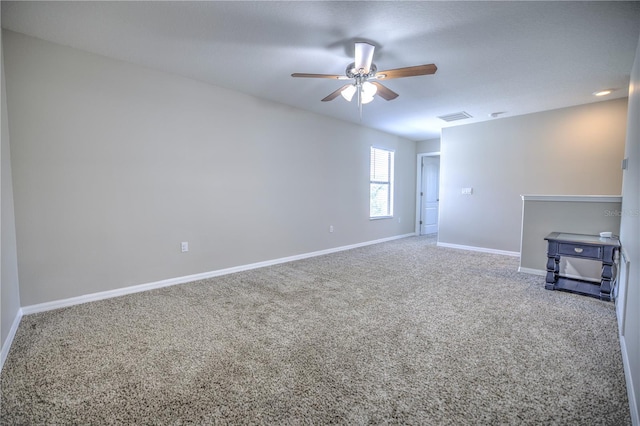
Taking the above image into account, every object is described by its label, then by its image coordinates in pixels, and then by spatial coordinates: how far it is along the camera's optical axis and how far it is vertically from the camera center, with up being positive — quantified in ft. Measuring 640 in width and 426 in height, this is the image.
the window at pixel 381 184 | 19.94 +0.61
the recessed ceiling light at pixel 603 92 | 12.07 +4.38
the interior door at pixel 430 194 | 23.82 -0.15
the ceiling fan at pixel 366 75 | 8.02 +3.60
